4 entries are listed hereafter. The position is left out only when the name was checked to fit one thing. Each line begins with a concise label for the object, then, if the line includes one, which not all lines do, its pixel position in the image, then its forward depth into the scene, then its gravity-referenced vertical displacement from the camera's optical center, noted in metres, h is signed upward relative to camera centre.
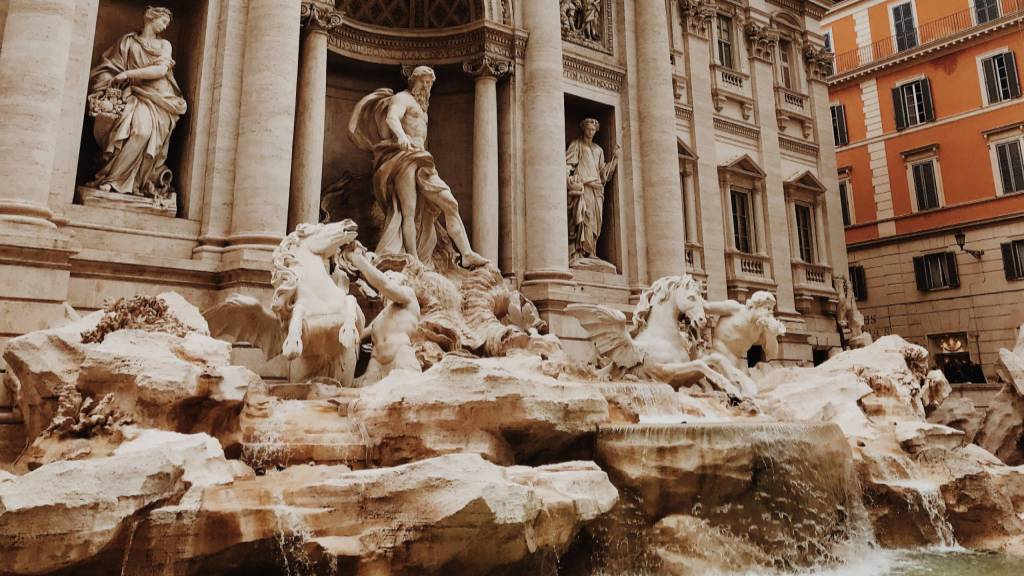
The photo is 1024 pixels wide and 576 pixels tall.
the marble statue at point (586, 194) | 14.29 +4.08
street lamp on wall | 20.38 +4.37
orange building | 20.72 +6.92
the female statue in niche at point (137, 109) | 9.51 +3.90
